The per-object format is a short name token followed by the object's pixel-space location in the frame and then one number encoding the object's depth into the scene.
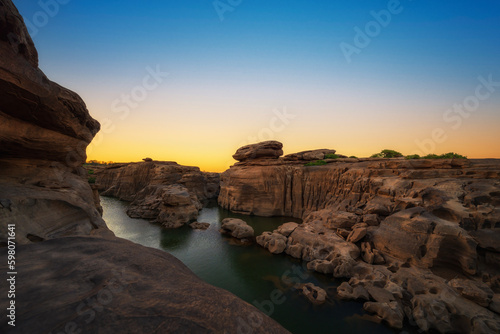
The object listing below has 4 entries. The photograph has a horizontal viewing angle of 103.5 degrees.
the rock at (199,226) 21.79
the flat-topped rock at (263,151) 31.62
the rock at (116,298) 2.07
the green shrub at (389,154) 26.83
